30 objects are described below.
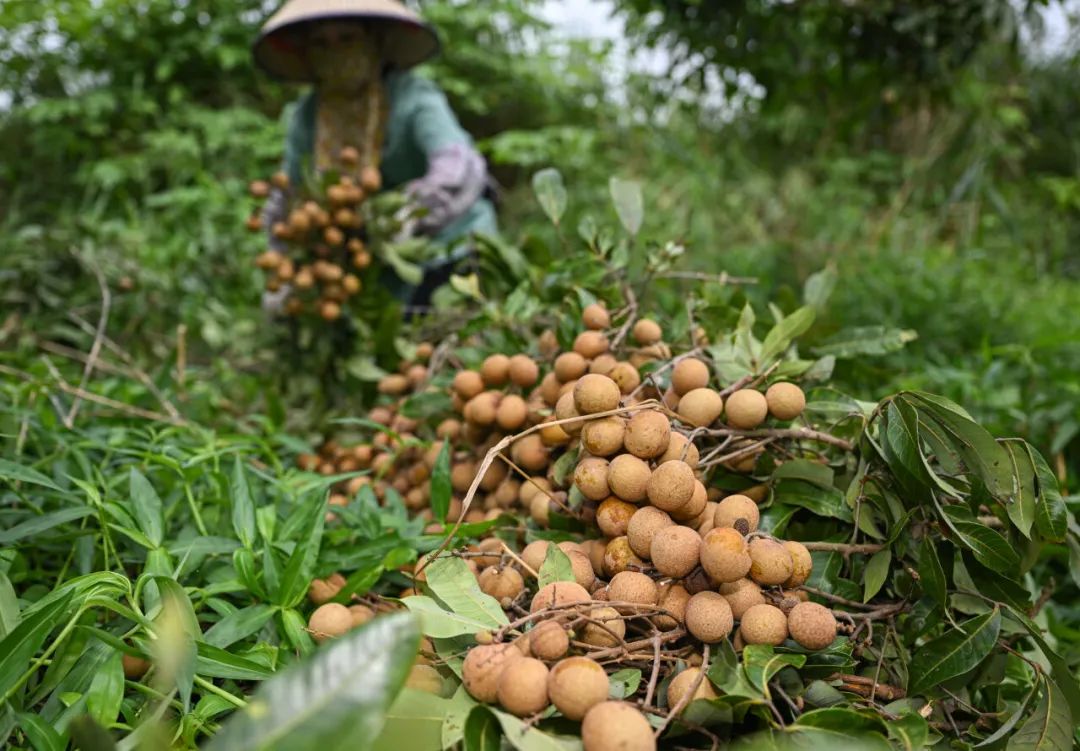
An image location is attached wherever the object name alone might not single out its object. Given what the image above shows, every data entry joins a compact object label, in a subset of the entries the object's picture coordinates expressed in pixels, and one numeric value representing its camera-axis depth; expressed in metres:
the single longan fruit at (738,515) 0.62
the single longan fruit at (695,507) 0.64
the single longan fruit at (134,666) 0.65
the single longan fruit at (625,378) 0.79
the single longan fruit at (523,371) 0.91
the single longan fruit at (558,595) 0.58
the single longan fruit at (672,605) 0.60
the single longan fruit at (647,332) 0.94
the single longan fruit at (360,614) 0.72
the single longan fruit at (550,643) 0.54
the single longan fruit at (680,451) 0.66
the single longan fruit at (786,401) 0.73
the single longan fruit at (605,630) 0.58
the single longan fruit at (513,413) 0.85
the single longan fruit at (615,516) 0.65
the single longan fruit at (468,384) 0.94
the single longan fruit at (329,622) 0.67
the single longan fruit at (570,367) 0.82
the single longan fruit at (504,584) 0.66
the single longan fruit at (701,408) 0.73
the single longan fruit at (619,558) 0.63
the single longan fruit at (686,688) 0.54
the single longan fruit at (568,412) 0.72
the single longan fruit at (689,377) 0.77
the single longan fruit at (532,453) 0.80
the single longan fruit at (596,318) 0.92
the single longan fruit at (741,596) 0.59
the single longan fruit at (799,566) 0.62
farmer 1.76
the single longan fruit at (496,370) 0.94
